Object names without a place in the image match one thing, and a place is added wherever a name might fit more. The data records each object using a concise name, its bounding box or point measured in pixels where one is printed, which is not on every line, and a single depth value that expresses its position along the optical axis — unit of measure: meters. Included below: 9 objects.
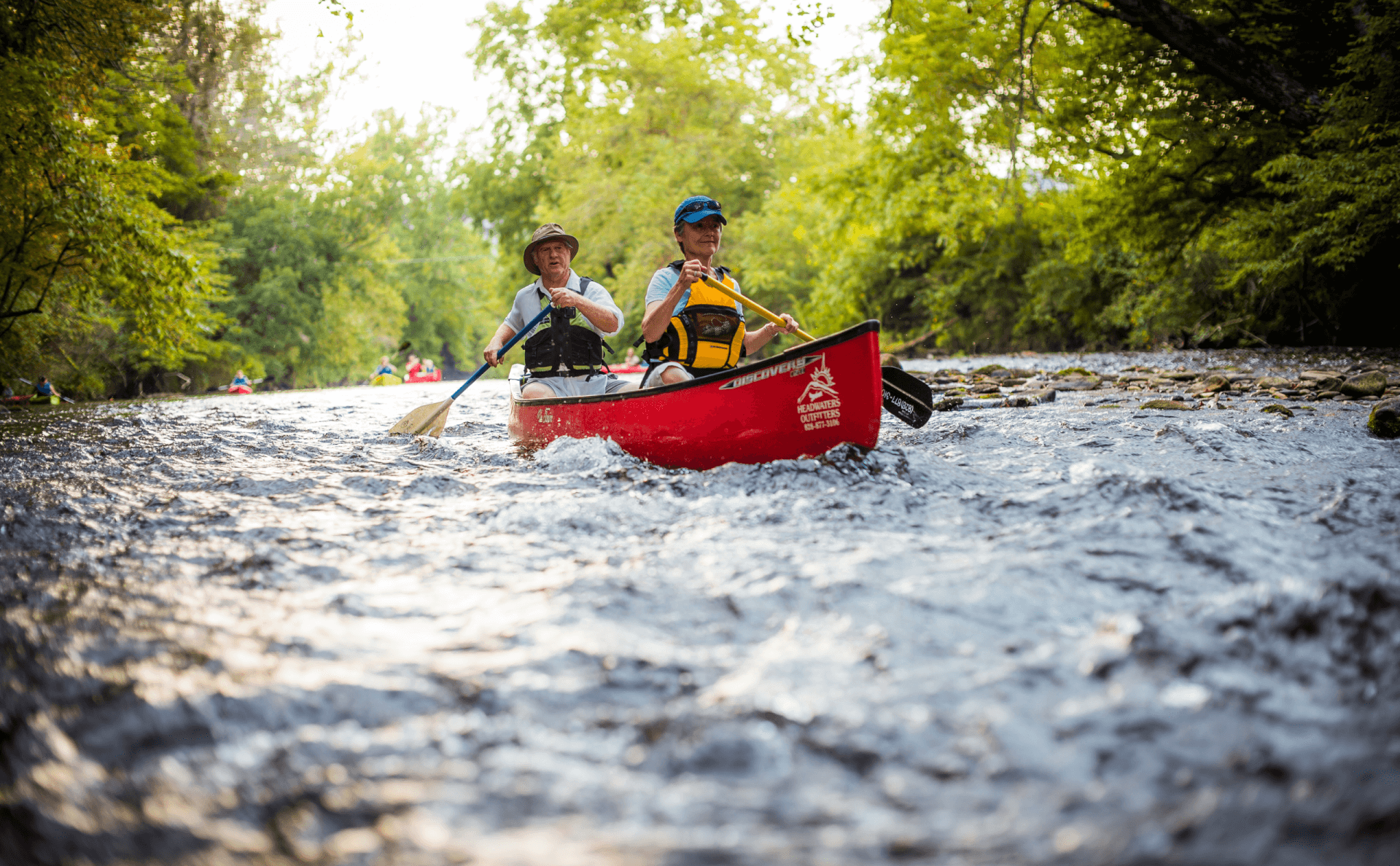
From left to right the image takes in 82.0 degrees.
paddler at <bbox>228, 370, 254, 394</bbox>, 21.30
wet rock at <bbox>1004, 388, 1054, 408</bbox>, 8.14
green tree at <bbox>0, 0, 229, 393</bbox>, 9.84
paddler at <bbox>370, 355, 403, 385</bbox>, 26.95
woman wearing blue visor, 5.12
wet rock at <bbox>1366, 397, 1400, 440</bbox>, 5.04
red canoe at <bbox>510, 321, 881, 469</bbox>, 4.30
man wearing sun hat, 6.11
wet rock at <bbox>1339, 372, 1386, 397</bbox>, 7.06
